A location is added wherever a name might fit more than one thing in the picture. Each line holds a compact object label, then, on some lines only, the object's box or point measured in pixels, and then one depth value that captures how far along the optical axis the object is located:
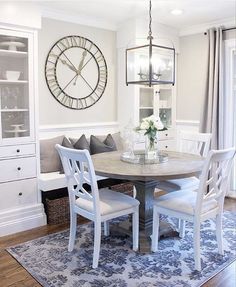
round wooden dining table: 2.49
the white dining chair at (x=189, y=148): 3.22
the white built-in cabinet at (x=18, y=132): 3.21
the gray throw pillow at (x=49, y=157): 3.69
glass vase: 3.04
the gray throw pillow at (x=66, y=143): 3.76
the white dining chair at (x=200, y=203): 2.44
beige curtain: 4.21
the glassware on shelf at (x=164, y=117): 4.79
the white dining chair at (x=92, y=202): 2.49
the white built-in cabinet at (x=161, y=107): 4.46
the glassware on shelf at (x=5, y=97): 3.24
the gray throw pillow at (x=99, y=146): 3.95
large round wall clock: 3.90
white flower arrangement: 2.95
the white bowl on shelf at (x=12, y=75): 3.25
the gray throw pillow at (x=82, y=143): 3.85
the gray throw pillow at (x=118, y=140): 4.43
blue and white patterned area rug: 2.38
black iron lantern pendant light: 2.81
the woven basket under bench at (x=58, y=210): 3.46
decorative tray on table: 2.91
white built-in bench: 3.41
